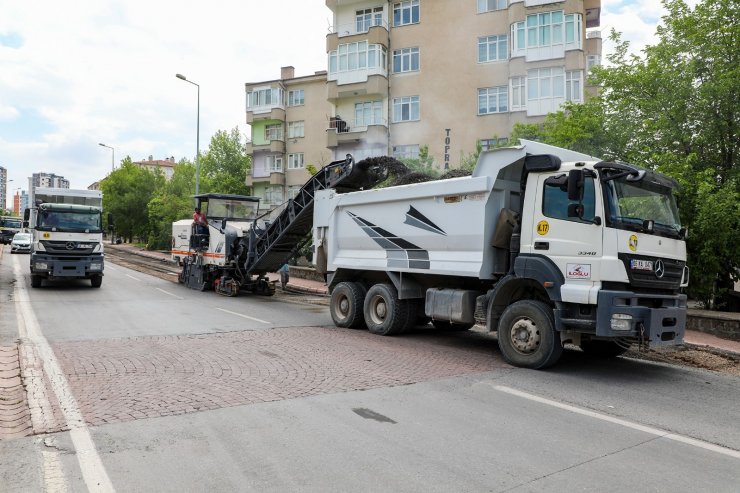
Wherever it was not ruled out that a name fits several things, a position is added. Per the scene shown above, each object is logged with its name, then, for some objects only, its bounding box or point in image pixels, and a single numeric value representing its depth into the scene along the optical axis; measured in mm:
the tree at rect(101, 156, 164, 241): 55594
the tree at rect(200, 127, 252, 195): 56719
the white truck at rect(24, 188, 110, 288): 17188
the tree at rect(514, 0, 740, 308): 11562
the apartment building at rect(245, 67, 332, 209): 41562
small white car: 37250
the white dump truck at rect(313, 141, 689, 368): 7344
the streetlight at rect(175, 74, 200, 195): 32281
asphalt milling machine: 15180
